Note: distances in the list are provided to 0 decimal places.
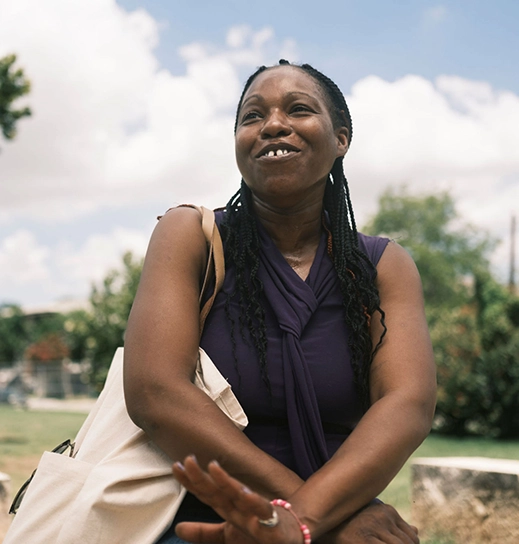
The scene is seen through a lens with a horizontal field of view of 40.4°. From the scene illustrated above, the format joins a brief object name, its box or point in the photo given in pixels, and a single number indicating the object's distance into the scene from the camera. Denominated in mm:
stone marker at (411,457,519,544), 5293
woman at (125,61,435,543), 1727
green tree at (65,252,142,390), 25797
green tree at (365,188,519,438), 14812
